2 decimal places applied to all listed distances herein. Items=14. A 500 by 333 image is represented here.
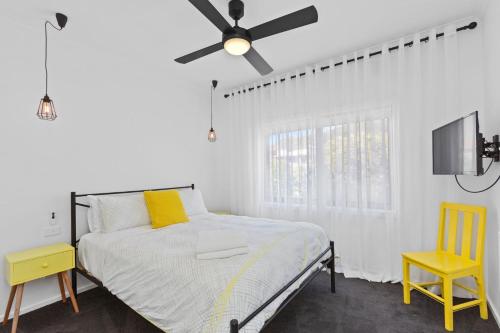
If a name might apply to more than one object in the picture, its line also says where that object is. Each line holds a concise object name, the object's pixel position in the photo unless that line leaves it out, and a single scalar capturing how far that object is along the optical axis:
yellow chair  1.95
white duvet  1.35
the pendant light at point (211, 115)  3.69
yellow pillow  2.76
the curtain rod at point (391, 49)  2.37
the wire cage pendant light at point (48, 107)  2.22
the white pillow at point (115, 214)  2.55
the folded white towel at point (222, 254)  1.71
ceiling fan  1.71
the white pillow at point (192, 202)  3.31
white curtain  2.55
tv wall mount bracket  1.93
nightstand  1.99
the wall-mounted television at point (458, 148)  1.86
